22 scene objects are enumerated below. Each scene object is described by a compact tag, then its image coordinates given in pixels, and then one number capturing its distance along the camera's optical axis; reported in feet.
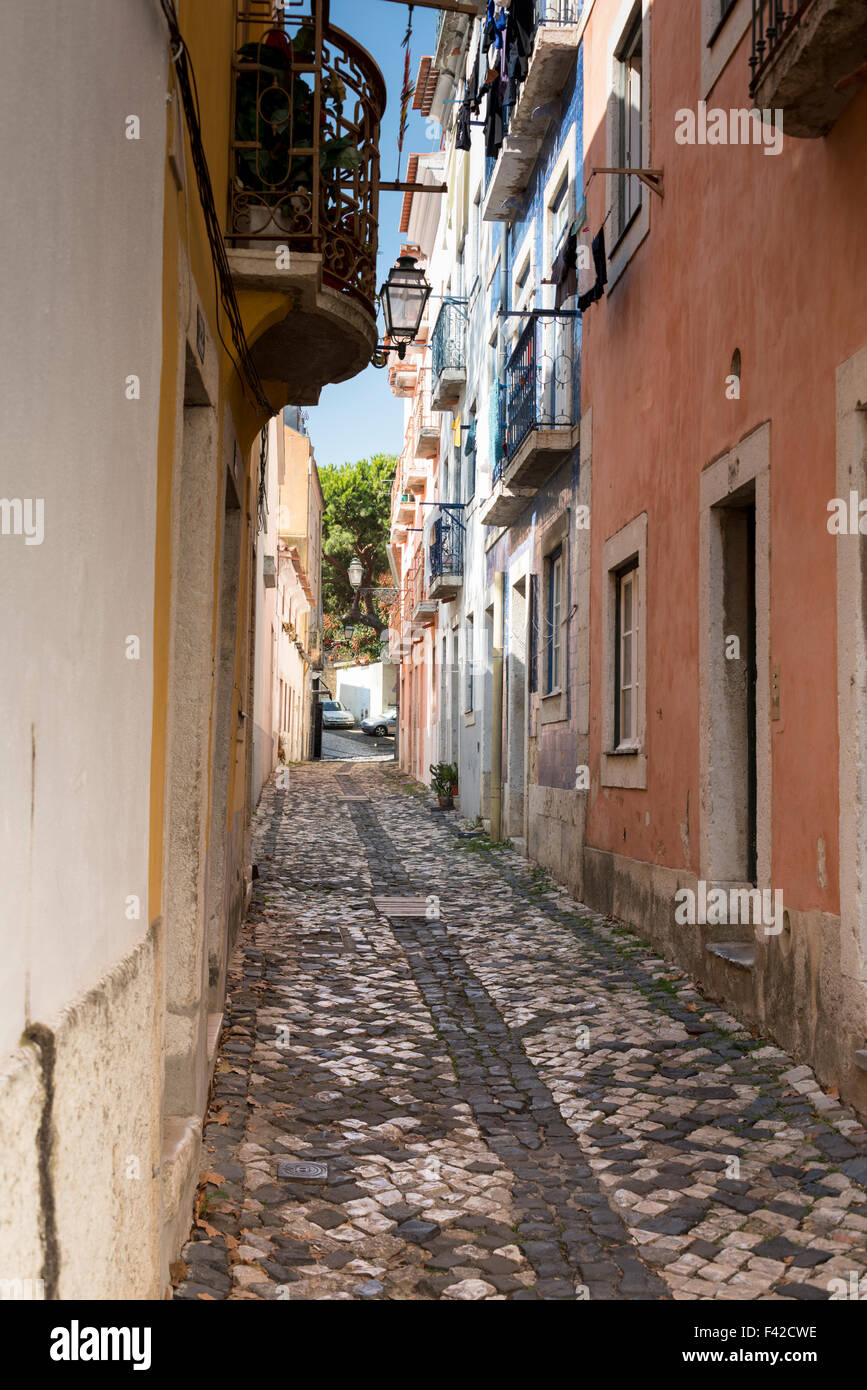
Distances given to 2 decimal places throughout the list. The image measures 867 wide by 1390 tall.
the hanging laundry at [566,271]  36.60
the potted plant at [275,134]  18.75
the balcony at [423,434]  86.12
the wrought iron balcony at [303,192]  18.66
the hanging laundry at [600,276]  32.65
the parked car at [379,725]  164.96
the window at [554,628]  42.86
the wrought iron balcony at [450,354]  70.33
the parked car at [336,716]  173.58
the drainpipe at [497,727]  50.85
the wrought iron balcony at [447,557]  71.56
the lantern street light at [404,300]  34.01
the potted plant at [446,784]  68.03
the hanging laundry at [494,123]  48.39
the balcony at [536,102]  39.14
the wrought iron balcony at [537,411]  39.19
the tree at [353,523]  170.19
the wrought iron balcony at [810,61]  14.75
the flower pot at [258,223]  18.79
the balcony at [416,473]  99.09
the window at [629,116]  31.76
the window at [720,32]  21.91
